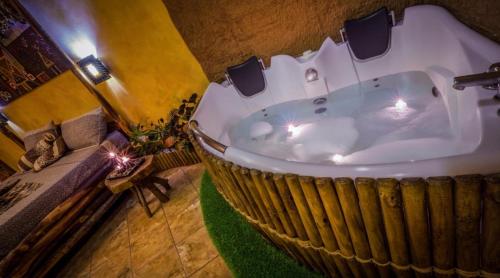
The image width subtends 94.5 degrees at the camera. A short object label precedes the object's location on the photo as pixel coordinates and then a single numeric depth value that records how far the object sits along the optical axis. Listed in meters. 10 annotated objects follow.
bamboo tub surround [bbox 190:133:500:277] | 0.75
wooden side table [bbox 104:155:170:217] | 2.60
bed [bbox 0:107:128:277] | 2.46
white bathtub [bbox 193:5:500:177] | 0.87
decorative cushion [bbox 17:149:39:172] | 4.12
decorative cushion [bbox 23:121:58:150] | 4.32
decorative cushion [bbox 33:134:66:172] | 3.88
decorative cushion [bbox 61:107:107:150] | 3.87
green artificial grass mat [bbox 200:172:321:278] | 1.57
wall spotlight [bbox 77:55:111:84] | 3.70
